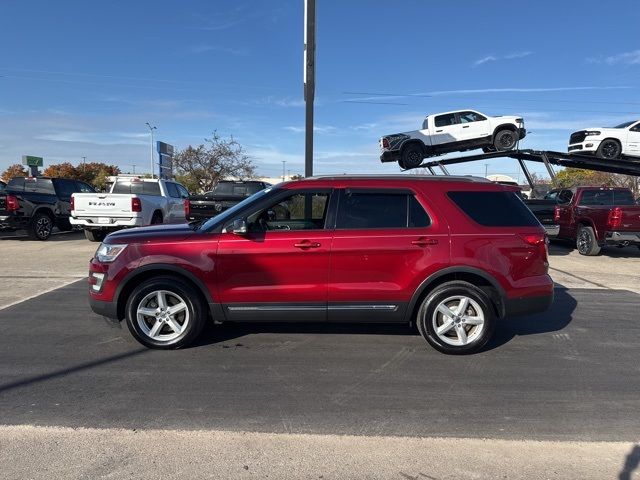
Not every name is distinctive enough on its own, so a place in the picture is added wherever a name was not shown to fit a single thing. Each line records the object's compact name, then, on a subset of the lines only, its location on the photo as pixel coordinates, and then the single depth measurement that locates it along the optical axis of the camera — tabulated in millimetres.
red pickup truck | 11273
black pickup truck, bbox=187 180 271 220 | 14062
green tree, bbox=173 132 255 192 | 45719
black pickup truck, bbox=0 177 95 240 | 13664
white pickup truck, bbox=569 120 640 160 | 15859
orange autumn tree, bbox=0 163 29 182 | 72338
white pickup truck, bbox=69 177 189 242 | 12773
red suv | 4688
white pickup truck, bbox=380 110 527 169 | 15773
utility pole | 11211
